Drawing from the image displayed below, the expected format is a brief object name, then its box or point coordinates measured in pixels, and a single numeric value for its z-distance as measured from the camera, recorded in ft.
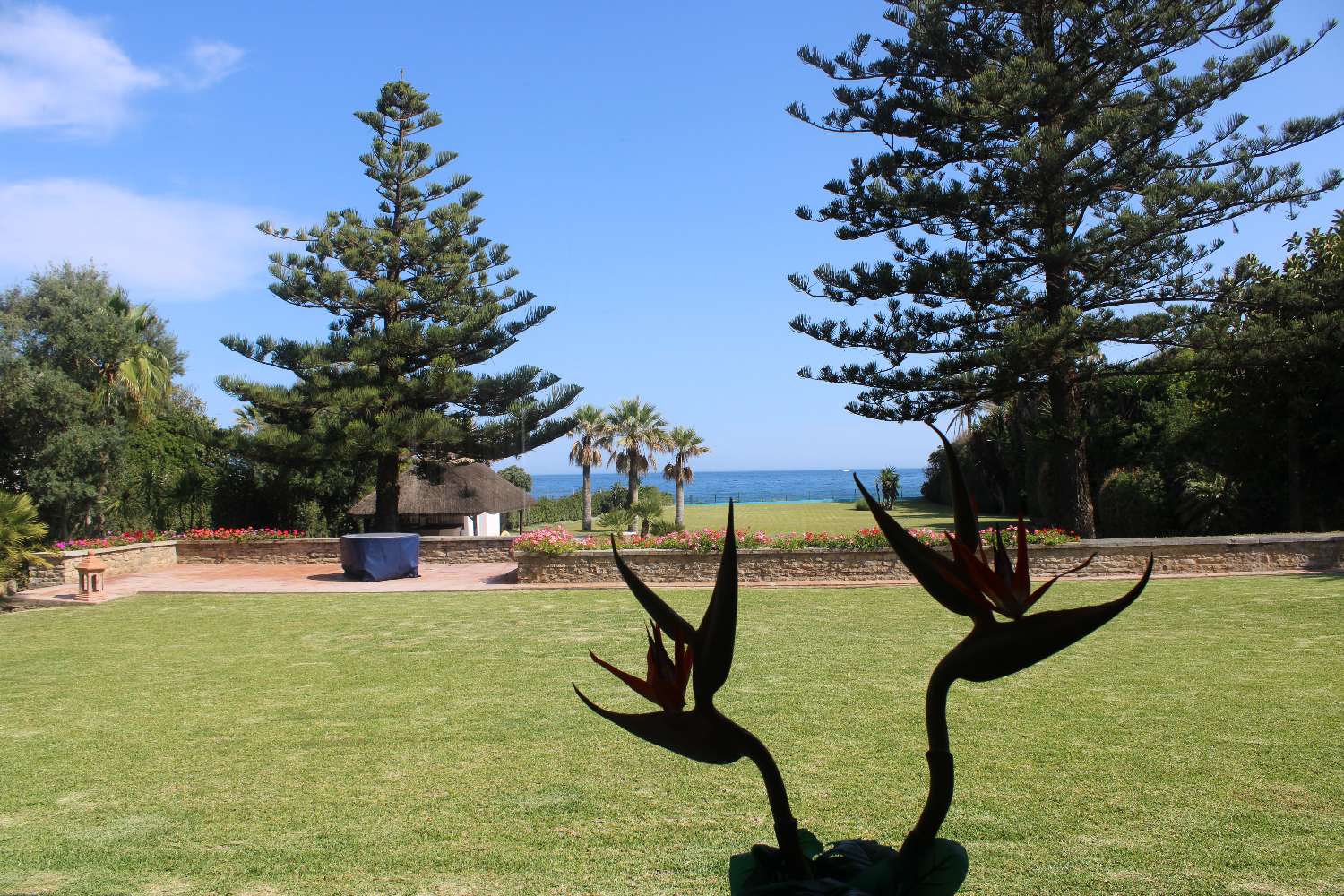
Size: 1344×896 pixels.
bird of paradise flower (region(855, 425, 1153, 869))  3.16
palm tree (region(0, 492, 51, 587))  36.70
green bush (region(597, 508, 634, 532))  55.31
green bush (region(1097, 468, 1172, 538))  52.54
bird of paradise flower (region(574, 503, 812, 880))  3.47
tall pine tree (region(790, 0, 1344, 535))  42.52
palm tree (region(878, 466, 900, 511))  124.06
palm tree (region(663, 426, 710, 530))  133.39
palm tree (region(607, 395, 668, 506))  132.98
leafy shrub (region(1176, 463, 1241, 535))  48.37
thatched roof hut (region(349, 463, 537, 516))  69.31
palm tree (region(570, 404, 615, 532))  132.98
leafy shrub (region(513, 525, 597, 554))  42.80
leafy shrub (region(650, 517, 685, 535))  71.82
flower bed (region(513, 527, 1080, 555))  41.81
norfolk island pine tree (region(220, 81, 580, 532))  59.47
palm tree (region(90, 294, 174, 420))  60.95
